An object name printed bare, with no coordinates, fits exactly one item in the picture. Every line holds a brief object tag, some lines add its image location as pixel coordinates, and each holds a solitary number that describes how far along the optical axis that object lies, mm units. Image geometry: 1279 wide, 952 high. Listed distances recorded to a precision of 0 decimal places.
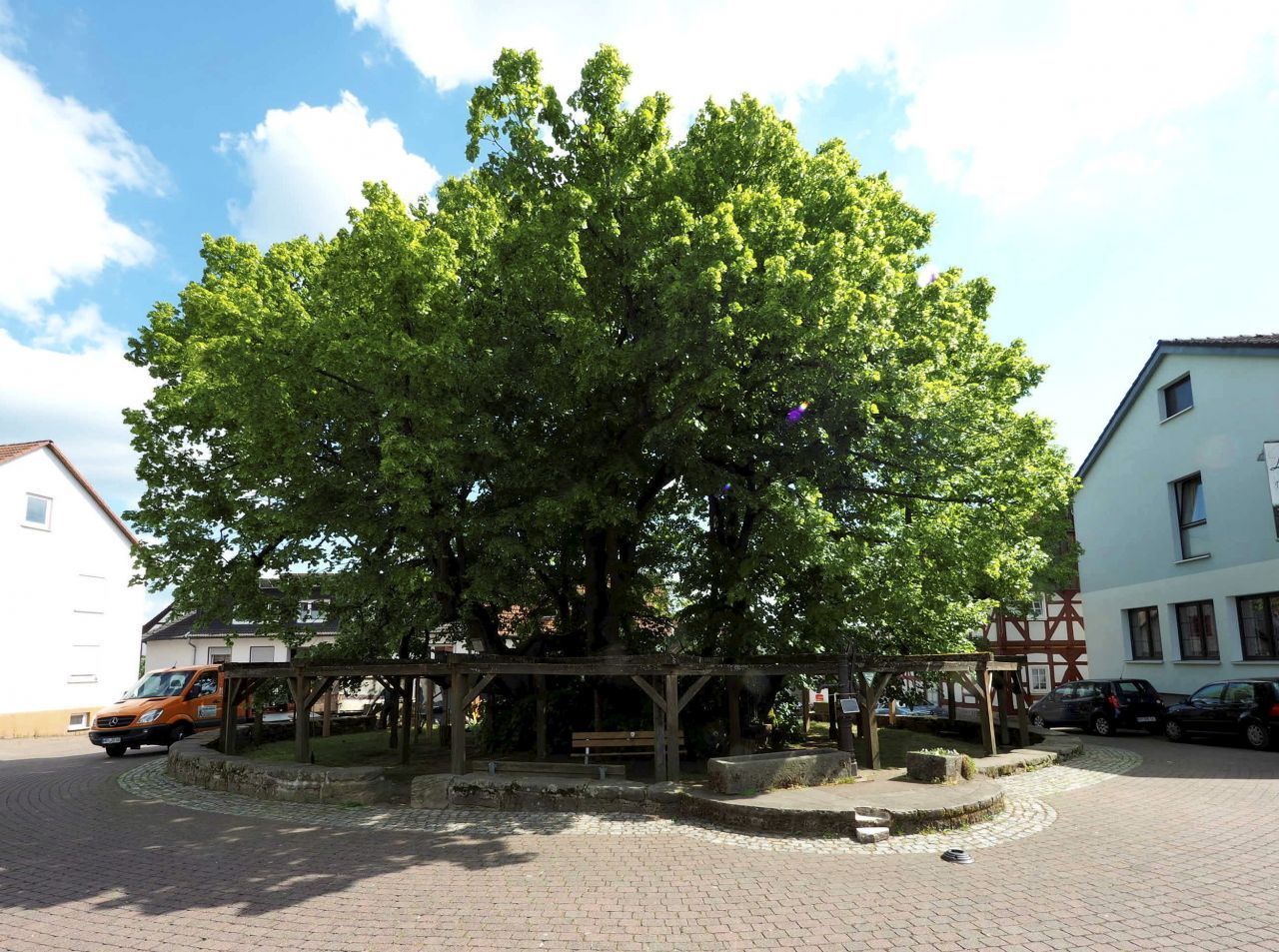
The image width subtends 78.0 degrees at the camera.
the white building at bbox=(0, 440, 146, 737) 24359
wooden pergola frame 11266
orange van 17812
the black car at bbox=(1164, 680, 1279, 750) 15805
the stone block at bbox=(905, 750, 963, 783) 10711
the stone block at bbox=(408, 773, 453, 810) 10820
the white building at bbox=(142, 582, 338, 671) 36969
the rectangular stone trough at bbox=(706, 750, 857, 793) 10008
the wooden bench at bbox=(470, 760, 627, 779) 11352
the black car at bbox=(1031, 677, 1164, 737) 19453
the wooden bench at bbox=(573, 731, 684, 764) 12680
